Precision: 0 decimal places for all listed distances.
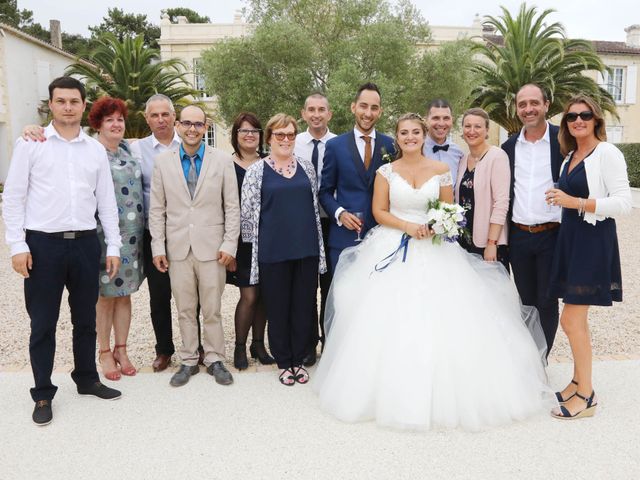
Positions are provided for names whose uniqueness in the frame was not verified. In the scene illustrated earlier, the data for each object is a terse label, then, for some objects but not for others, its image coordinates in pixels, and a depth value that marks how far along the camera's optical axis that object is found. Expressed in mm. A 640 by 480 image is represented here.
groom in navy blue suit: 4598
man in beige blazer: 4383
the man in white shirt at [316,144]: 4930
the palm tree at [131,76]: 23406
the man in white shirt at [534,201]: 4270
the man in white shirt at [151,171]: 4684
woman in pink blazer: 4348
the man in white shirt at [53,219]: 3719
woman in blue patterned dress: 4375
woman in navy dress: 3668
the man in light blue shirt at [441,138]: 4812
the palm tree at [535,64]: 22844
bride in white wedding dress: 3600
